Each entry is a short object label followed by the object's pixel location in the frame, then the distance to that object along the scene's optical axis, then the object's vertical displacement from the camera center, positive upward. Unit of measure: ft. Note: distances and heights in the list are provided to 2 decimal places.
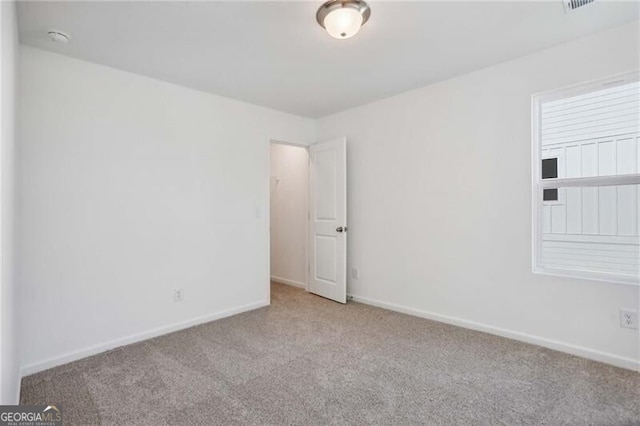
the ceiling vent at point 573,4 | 6.63 +4.28
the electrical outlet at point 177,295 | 10.41 -2.62
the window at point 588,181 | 7.73 +0.82
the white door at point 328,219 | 13.15 -0.27
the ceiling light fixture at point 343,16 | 6.31 +3.88
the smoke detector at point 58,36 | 7.29 +3.99
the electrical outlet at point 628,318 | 7.50 -2.43
